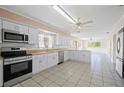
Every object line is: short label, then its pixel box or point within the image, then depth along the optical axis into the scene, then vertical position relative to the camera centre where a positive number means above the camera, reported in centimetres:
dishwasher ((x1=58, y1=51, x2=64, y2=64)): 537 -65
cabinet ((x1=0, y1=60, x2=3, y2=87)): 222 -72
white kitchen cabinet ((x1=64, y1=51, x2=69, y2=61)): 623 -70
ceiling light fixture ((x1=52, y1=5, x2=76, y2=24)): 256 +119
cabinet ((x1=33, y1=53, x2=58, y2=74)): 337 -70
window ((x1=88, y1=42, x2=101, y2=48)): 1455 +41
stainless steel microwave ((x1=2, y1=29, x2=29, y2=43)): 256 +32
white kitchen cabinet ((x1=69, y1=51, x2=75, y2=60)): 666 -69
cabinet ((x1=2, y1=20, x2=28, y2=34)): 262 +66
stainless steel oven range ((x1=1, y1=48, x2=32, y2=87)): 232 -63
